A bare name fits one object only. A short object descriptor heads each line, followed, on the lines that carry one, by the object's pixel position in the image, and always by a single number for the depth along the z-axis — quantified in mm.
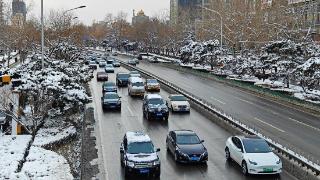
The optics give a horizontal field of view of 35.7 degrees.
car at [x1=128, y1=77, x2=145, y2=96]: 50125
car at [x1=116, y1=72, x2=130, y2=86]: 59844
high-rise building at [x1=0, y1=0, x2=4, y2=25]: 97119
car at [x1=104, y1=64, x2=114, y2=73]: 80062
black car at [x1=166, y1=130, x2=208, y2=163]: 23875
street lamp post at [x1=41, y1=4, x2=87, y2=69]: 35306
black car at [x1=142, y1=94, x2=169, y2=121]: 36719
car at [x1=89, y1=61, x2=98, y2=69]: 85425
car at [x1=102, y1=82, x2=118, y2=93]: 49219
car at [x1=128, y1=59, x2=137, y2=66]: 98075
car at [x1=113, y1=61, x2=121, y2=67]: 92988
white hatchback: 21562
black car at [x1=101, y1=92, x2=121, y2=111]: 41125
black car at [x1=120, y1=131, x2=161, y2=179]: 21859
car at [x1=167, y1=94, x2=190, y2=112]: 40312
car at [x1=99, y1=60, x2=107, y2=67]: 90875
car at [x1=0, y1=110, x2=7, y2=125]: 37094
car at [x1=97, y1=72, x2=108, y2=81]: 66062
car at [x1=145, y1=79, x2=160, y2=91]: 54531
